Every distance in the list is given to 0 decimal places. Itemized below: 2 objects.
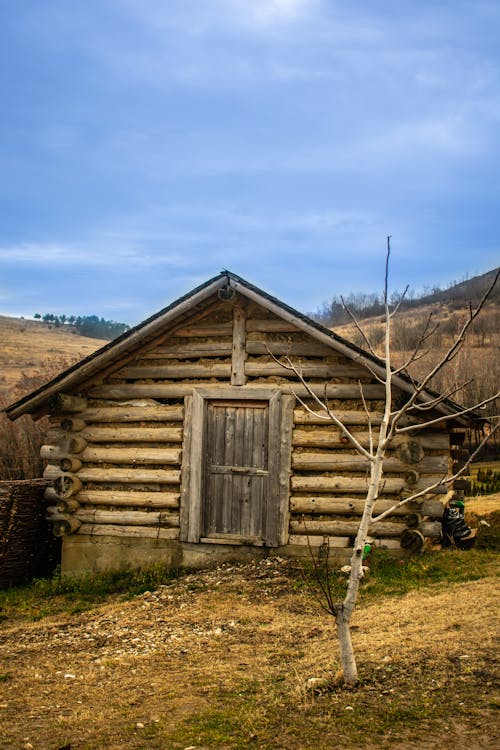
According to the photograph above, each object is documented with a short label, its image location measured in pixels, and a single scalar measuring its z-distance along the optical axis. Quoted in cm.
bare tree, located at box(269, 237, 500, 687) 566
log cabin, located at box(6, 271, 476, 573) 1105
